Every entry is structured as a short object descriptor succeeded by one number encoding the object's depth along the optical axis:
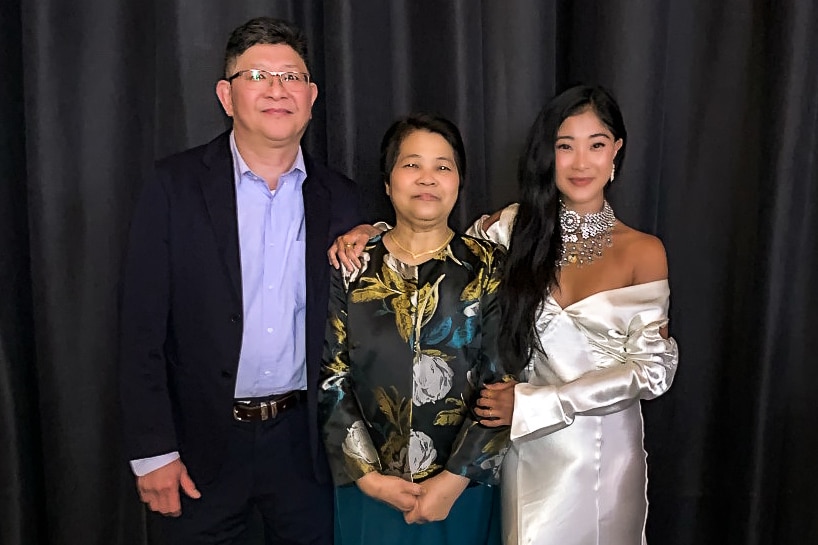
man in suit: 1.40
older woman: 1.33
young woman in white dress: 1.34
